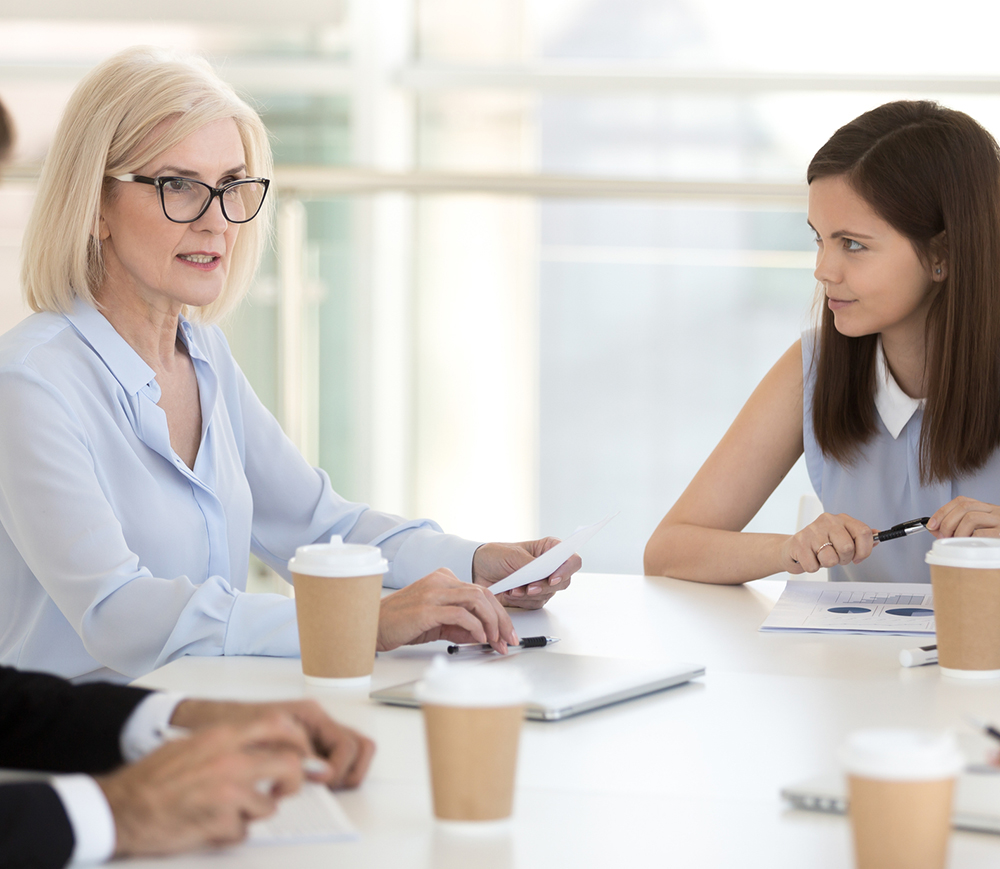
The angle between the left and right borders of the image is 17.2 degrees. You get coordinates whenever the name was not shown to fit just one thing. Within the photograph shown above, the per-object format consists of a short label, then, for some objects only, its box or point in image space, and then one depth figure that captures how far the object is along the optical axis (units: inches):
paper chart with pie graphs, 149.3
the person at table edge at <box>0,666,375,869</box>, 114.8
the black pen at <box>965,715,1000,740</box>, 121.4
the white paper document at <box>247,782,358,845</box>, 117.0
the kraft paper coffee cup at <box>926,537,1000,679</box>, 136.3
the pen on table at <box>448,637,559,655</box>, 143.3
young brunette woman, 170.6
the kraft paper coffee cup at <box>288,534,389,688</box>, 133.4
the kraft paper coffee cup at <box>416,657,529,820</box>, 116.7
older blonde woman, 145.8
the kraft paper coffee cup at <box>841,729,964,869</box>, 111.9
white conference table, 116.8
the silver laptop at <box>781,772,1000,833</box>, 118.0
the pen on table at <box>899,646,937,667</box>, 140.6
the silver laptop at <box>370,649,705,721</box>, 131.3
